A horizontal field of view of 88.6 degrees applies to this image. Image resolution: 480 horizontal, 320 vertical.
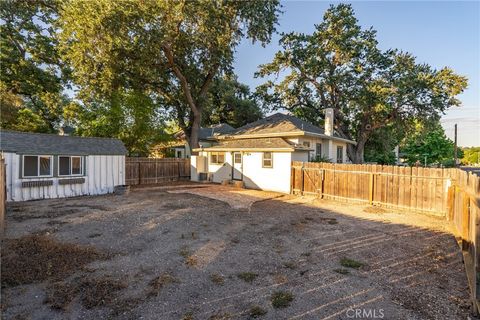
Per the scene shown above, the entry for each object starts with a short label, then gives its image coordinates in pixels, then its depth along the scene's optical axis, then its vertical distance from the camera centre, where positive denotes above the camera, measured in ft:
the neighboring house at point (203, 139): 79.92 +5.64
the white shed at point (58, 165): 33.76 -1.43
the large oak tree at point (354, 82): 75.31 +25.28
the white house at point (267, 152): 47.06 +1.11
